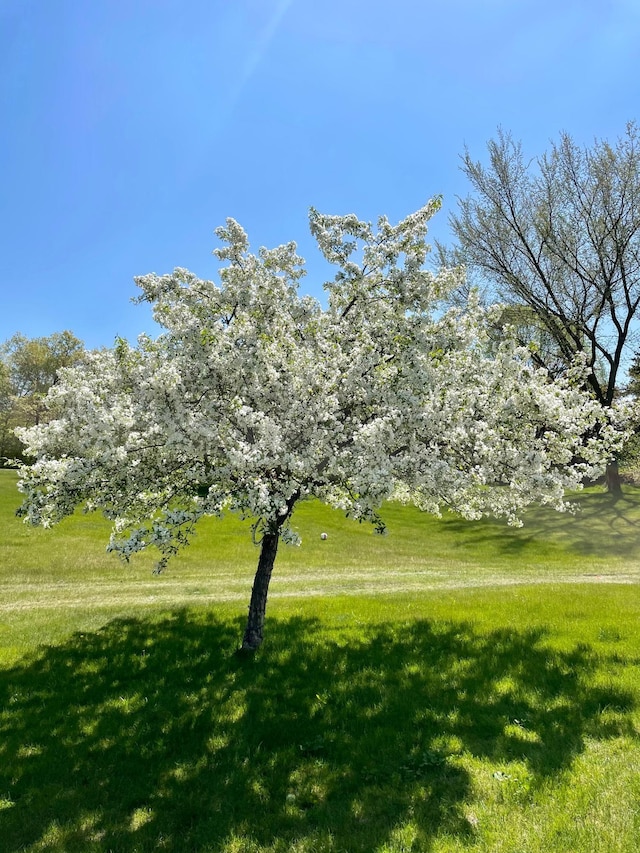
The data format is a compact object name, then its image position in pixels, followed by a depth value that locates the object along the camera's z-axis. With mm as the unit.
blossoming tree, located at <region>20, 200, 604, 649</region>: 9023
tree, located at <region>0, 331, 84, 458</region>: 71500
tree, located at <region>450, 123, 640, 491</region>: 34125
